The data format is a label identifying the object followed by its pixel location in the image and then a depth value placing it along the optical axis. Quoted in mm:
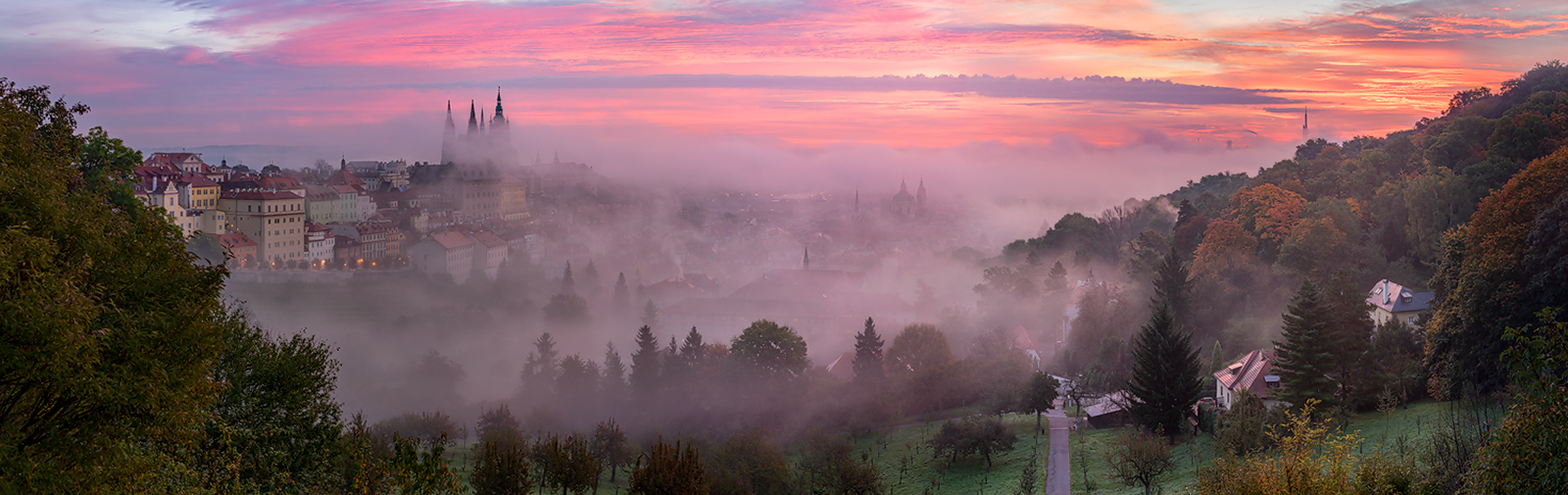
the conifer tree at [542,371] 78938
